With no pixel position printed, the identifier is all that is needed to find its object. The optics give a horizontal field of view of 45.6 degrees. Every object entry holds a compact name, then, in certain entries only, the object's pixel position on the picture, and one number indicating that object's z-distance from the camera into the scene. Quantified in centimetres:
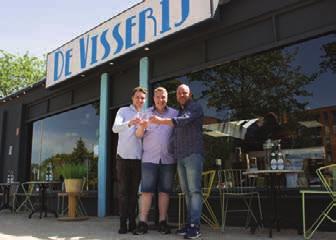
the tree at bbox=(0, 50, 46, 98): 2799
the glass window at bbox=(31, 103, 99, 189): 858
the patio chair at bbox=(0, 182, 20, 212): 983
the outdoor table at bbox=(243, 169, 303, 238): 450
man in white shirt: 477
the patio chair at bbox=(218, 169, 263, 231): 532
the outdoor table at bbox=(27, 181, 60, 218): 756
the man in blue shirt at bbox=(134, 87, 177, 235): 467
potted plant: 687
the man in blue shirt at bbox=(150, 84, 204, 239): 427
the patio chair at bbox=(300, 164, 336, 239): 398
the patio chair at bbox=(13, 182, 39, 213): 878
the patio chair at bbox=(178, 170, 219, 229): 541
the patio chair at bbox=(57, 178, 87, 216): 804
